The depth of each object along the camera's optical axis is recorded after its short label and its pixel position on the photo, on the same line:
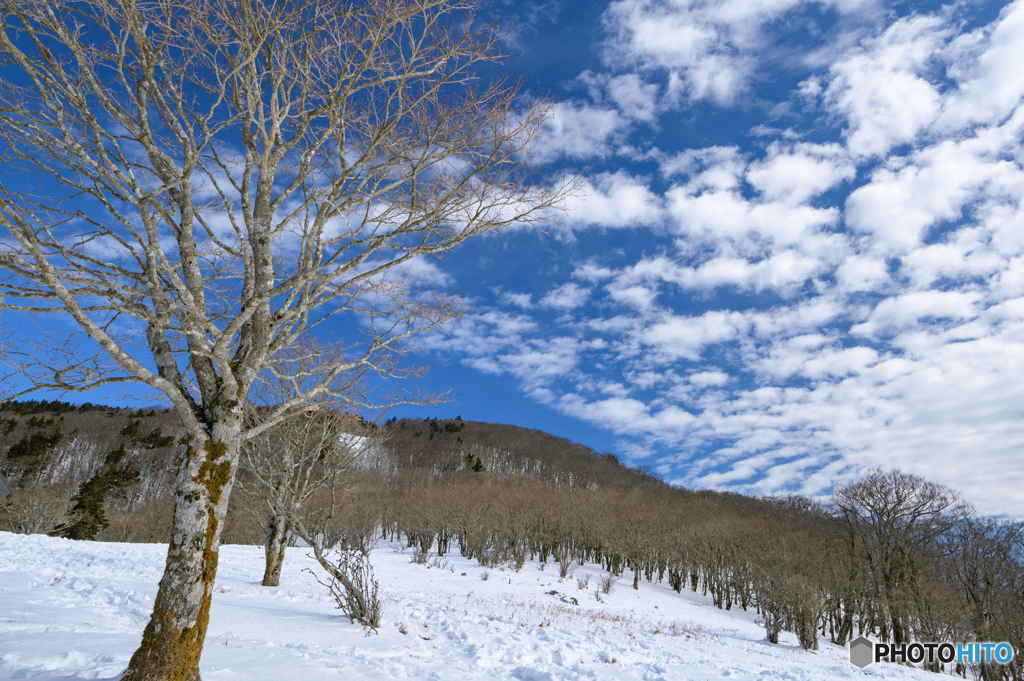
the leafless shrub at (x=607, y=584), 27.75
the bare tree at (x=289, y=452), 13.24
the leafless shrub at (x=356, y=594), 7.98
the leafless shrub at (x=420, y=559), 28.20
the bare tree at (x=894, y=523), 31.97
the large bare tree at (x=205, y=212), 4.27
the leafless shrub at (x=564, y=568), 30.98
